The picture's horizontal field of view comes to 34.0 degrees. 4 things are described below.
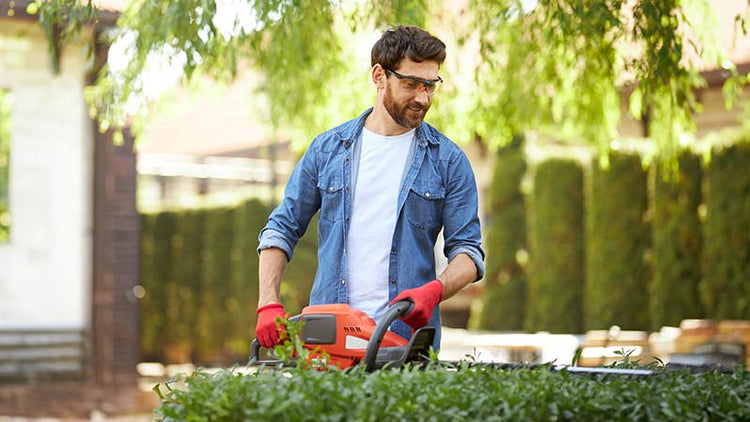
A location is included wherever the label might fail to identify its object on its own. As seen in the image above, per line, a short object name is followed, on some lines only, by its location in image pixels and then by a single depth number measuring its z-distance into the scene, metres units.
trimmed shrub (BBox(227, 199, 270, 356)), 14.79
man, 3.44
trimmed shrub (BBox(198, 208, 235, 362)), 15.26
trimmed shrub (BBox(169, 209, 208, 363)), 15.38
